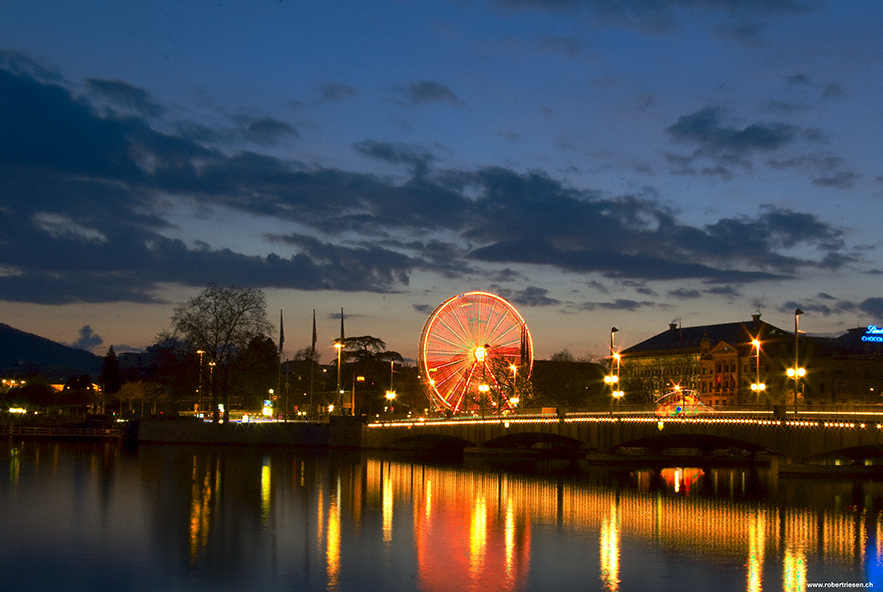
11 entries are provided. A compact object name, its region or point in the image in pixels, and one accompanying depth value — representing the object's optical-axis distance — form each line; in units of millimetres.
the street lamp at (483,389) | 93856
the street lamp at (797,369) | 64219
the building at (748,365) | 149000
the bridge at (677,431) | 60500
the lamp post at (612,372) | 81375
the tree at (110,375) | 193250
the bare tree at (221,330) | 113000
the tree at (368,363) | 180750
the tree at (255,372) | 115688
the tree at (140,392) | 168625
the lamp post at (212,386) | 113906
